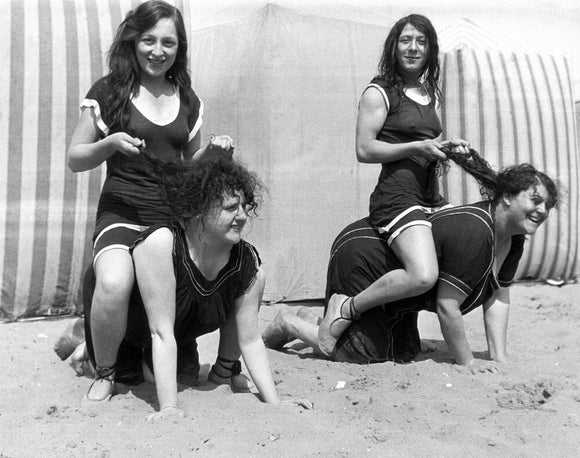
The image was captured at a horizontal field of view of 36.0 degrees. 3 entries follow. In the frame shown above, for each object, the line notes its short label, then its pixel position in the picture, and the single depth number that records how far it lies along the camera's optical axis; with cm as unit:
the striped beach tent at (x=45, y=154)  497
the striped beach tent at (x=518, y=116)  620
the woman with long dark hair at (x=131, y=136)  339
